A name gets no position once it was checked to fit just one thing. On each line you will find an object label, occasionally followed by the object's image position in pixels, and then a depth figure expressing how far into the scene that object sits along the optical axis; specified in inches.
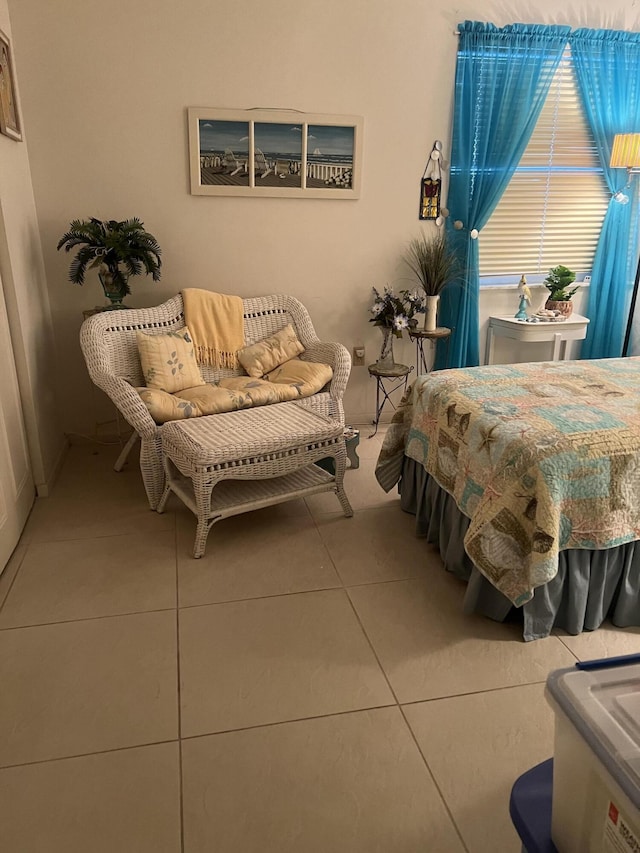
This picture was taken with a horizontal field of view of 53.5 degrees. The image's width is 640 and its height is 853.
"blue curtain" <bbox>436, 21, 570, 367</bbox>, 148.6
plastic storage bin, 27.1
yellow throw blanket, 137.3
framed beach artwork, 140.6
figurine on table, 165.8
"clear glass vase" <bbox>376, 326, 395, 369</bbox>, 155.9
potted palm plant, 127.9
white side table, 159.5
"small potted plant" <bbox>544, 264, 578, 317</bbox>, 163.6
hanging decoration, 153.7
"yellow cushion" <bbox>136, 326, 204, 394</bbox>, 126.9
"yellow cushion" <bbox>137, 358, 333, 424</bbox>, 118.0
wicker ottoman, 100.9
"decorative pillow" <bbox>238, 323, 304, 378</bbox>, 139.1
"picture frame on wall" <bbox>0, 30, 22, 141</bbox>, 113.3
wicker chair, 115.0
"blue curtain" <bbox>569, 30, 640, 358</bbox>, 155.2
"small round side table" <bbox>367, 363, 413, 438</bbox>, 150.6
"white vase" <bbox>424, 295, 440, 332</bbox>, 154.5
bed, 79.2
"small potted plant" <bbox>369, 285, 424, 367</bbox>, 149.3
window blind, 161.0
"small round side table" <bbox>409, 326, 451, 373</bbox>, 153.3
